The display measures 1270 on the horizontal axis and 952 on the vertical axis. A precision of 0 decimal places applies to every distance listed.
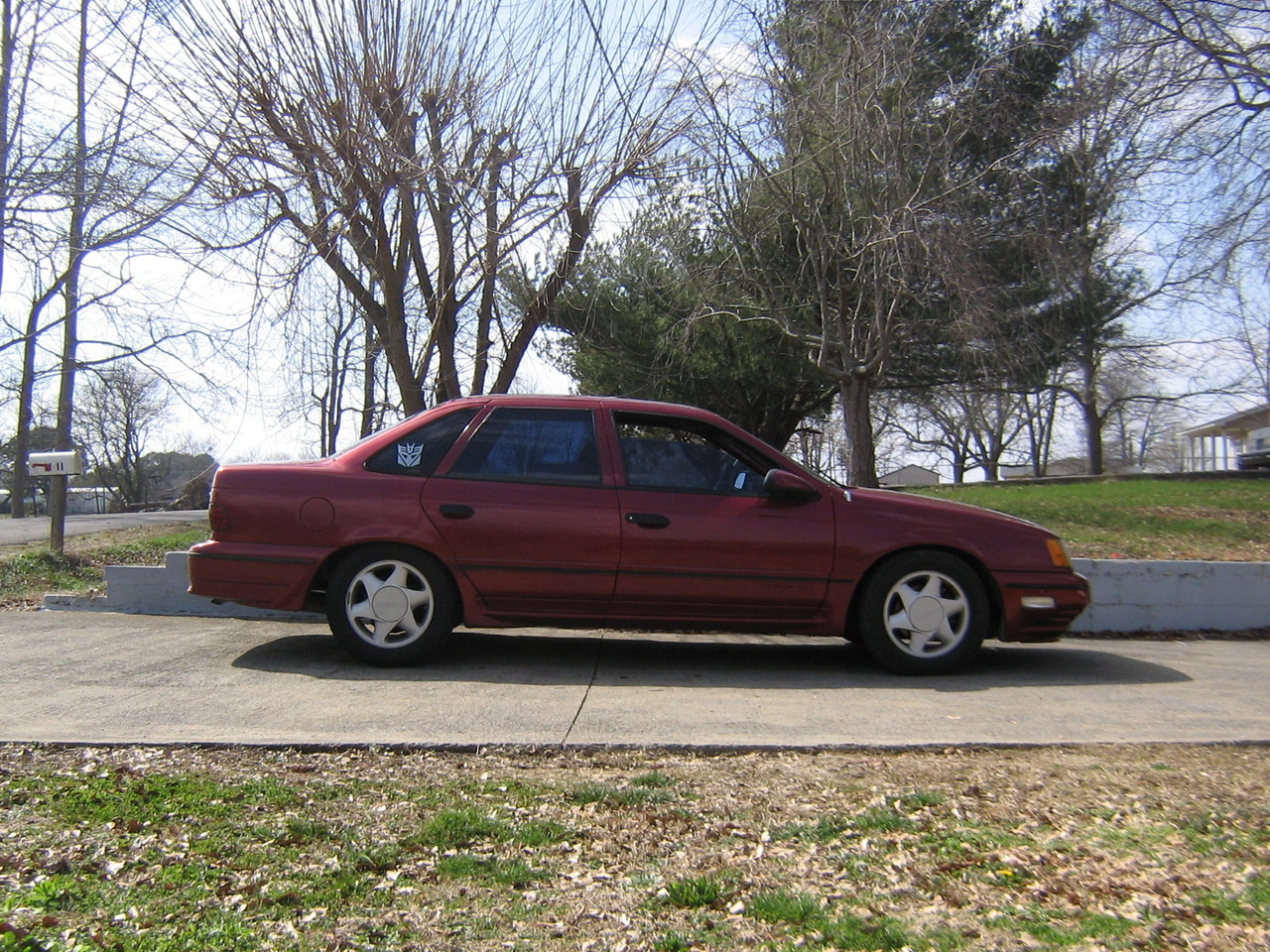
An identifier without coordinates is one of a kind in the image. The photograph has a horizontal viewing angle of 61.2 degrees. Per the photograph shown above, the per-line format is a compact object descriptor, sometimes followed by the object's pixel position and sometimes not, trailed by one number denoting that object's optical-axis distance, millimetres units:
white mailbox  10266
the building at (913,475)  46956
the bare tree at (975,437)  40906
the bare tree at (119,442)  53688
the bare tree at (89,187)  9656
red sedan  6066
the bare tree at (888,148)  12602
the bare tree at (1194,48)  13297
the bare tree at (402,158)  9133
